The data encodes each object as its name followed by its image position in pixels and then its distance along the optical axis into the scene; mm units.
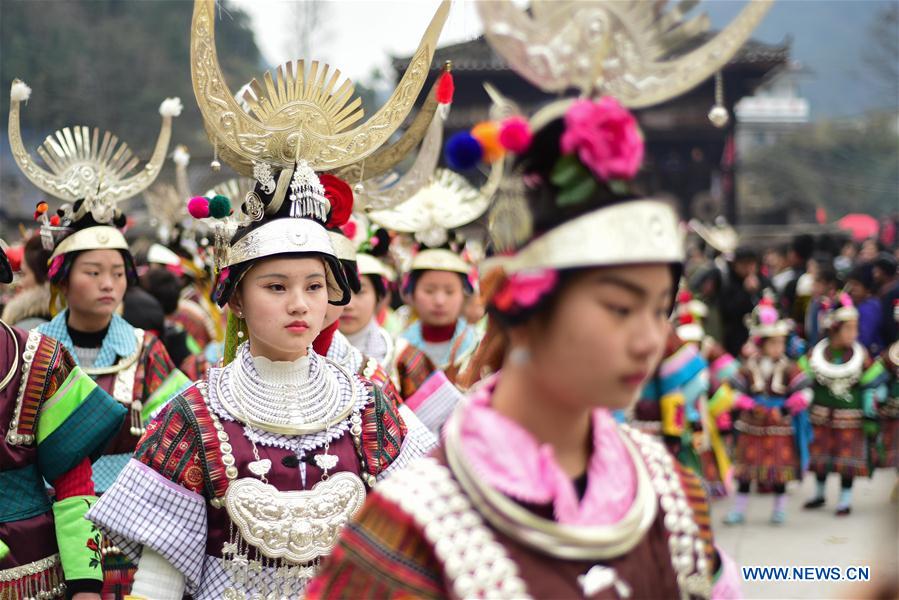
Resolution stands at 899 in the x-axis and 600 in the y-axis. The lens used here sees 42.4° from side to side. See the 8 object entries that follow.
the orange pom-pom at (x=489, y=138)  2270
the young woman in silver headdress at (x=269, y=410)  3465
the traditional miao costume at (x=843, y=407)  10742
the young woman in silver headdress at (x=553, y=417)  2203
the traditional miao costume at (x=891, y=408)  11523
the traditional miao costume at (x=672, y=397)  8188
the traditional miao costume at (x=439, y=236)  7434
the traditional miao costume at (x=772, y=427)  10531
